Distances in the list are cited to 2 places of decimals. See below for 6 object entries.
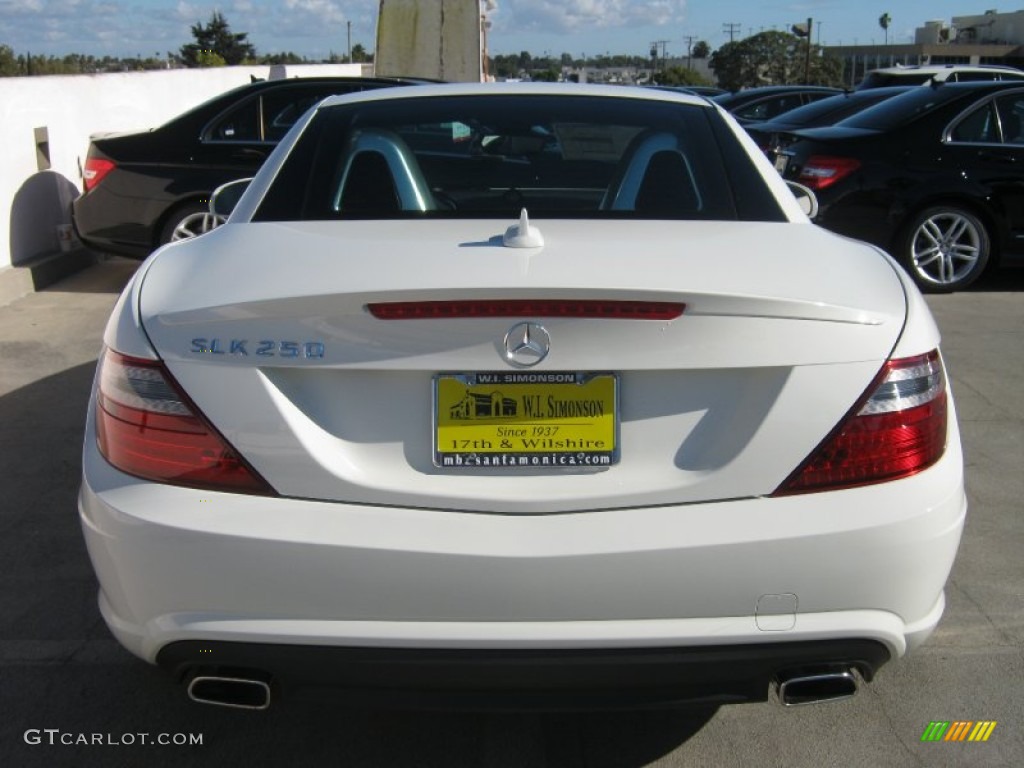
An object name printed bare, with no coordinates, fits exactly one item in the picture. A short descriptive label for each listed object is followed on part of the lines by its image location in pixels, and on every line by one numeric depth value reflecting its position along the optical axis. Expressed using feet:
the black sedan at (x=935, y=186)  27.02
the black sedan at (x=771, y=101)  60.34
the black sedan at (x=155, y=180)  27.50
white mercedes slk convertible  7.24
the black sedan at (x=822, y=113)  38.68
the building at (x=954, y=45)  237.04
